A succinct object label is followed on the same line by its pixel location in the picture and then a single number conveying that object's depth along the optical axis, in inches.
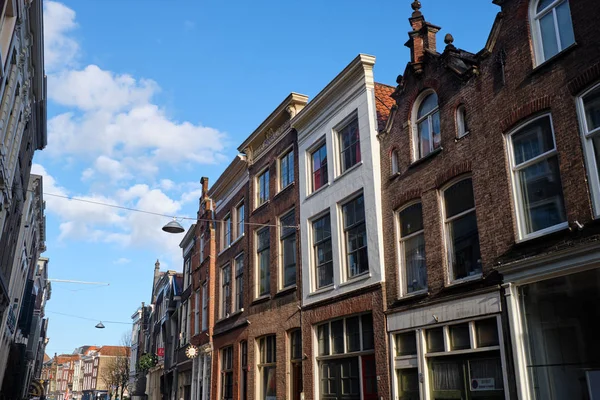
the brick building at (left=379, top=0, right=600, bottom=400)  405.1
